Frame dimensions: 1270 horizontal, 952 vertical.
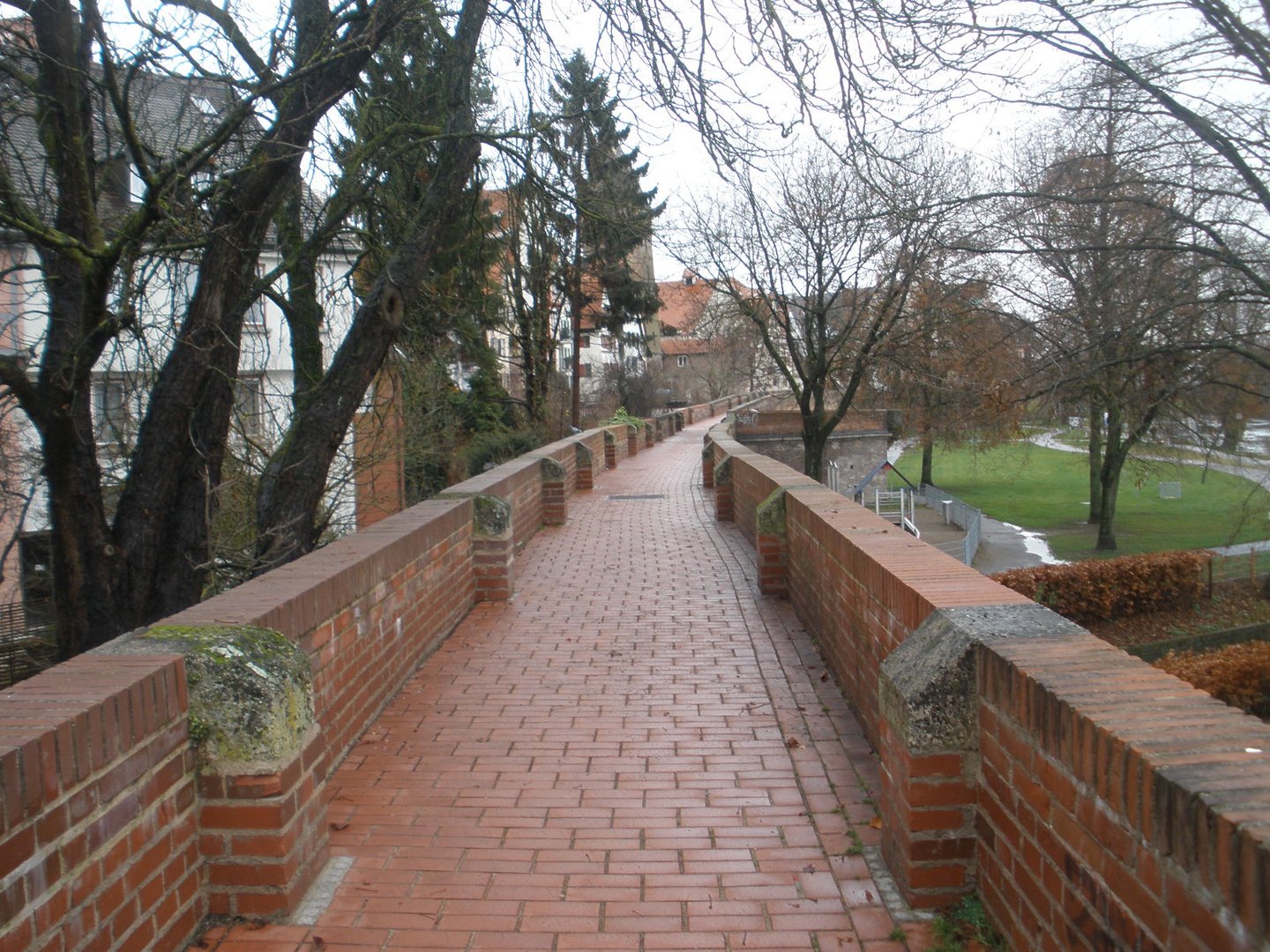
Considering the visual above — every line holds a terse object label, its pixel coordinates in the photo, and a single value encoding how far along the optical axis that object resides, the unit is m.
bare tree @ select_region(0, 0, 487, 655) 6.20
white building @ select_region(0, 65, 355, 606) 7.18
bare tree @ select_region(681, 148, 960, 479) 22.53
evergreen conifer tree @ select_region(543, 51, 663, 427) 8.77
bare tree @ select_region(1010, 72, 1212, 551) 13.07
